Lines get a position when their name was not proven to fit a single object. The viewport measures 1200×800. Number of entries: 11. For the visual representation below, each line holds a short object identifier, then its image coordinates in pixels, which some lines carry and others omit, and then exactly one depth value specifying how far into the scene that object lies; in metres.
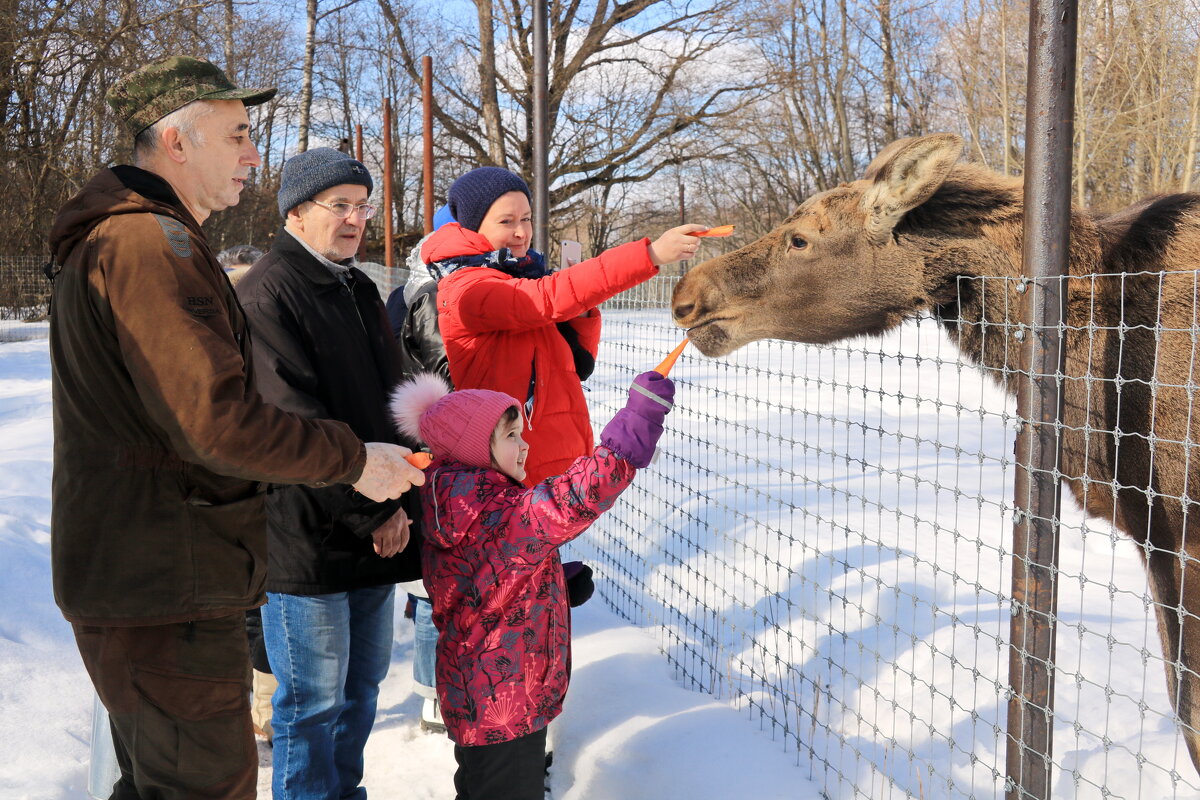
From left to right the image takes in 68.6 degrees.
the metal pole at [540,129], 5.98
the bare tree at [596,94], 25.75
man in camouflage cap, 1.72
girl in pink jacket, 2.34
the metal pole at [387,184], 21.53
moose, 2.63
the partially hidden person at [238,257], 5.04
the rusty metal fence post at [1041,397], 2.30
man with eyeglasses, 2.59
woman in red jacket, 2.88
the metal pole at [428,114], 16.97
